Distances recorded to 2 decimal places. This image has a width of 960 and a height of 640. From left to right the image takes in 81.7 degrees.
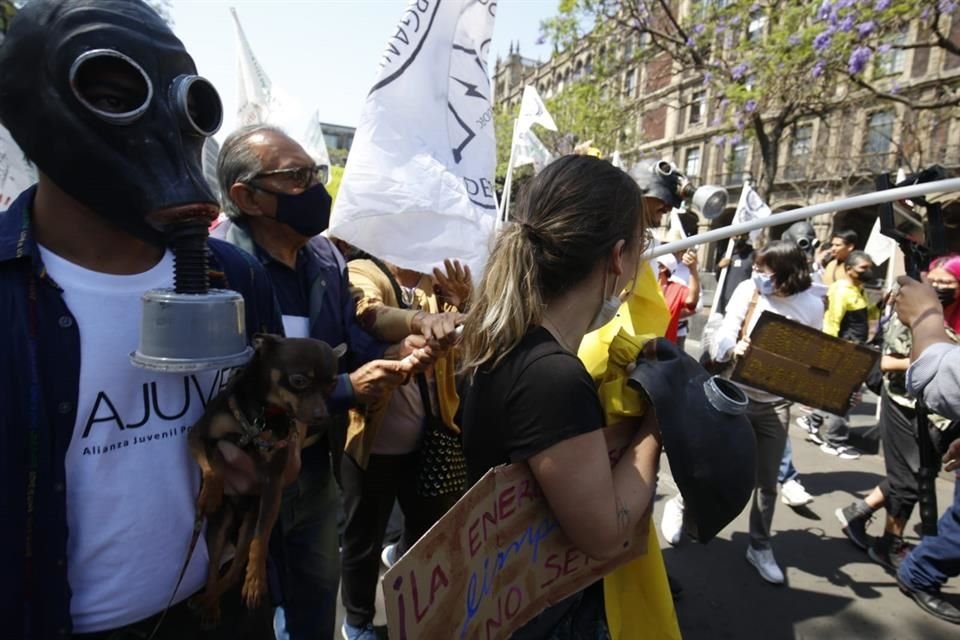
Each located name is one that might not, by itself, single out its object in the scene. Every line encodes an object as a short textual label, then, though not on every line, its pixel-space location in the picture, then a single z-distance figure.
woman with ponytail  1.15
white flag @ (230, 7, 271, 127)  4.48
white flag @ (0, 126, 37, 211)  2.58
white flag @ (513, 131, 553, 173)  5.32
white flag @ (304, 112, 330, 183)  4.89
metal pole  1.58
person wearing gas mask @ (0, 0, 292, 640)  0.83
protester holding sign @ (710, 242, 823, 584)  3.18
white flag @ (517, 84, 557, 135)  5.39
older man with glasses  1.75
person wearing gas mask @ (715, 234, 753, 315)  6.80
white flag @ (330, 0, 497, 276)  2.08
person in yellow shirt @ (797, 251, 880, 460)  5.07
